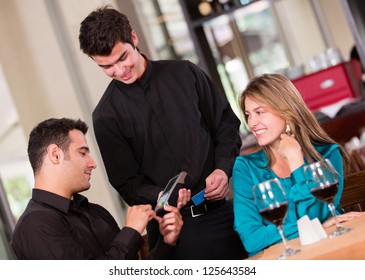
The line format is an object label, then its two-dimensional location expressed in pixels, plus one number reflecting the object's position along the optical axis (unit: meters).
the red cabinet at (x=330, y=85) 4.78
